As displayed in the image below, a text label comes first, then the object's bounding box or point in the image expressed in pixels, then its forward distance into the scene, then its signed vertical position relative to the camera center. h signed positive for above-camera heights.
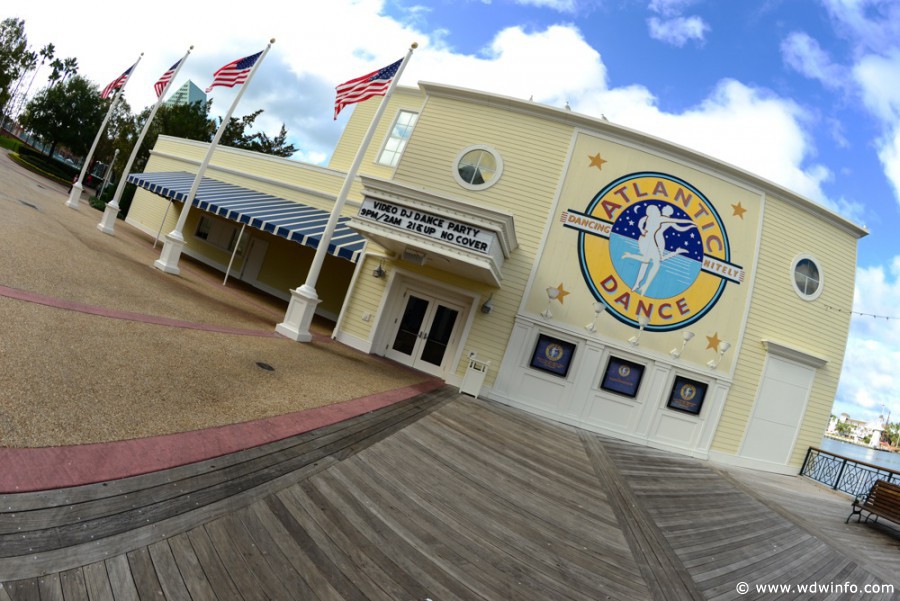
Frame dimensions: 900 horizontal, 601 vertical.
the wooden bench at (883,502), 8.09 -0.77
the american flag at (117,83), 15.48 +3.91
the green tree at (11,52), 41.40 +10.21
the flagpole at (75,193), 19.02 -0.67
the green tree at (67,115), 39.28 +5.34
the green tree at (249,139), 37.75 +8.82
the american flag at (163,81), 14.31 +4.12
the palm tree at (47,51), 54.27 +14.27
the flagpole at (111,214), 15.11 -0.82
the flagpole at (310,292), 10.17 -0.76
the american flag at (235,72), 12.20 +4.46
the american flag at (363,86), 10.35 +4.50
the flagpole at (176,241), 12.32 -0.77
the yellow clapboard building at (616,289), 11.70 +2.16
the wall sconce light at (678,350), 11.55 +1.03
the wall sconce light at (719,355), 11.75 +1.30
